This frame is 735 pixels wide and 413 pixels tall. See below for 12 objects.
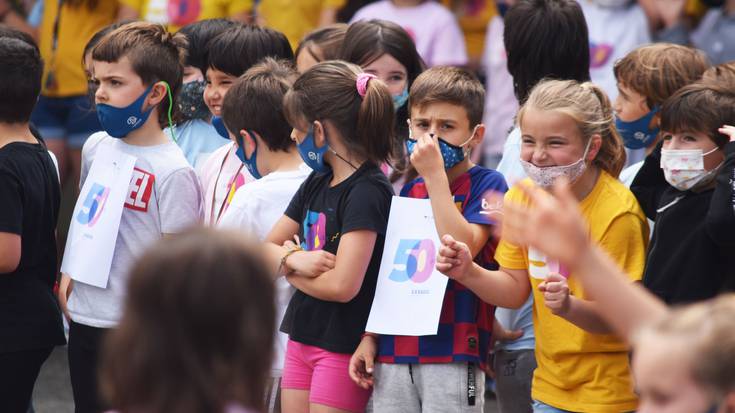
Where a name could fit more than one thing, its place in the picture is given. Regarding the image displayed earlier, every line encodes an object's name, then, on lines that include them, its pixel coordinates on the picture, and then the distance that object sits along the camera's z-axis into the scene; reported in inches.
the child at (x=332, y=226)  317.1
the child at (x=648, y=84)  367.6
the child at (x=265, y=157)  347.6
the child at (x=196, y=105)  434.9
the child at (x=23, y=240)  343.6
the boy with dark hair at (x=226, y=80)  382.6
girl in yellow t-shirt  293.1
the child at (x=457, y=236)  305.6
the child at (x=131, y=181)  357.1
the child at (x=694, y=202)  280.1
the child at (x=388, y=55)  400.2
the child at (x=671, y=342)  171.8
